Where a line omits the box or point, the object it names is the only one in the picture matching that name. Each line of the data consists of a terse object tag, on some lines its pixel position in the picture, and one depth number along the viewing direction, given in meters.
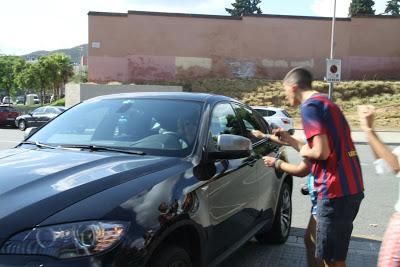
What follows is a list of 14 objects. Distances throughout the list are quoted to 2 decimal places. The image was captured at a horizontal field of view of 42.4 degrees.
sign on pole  21.23
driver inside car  3.83
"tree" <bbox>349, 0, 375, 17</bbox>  64.06
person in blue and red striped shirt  3.19
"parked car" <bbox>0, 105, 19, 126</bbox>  30.16
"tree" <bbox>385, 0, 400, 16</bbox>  88.64
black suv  2.56
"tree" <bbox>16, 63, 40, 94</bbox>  58.91
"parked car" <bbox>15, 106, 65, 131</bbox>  28.08
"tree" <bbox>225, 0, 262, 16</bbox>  84.31
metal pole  27.46
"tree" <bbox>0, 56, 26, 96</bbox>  65.12
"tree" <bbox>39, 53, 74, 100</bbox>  59.38
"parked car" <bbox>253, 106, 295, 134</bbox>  20.08
